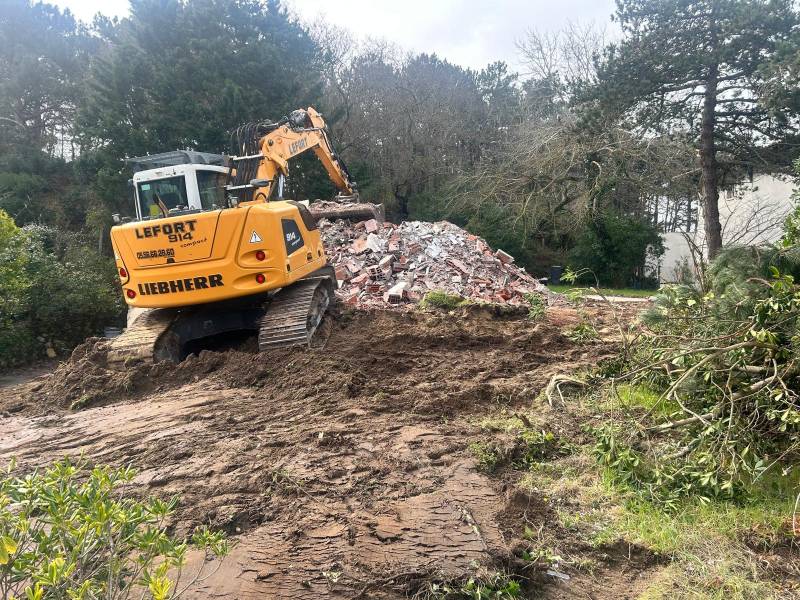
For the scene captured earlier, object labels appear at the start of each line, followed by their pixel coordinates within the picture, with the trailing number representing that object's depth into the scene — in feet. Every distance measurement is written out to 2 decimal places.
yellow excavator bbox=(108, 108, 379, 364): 20.34
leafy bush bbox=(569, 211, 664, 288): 69.36
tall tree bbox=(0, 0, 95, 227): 69.10
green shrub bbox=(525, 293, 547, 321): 26.91
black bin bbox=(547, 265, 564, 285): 67.72
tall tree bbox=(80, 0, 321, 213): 61.52
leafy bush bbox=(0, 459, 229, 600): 5.05
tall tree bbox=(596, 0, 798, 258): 43.01
